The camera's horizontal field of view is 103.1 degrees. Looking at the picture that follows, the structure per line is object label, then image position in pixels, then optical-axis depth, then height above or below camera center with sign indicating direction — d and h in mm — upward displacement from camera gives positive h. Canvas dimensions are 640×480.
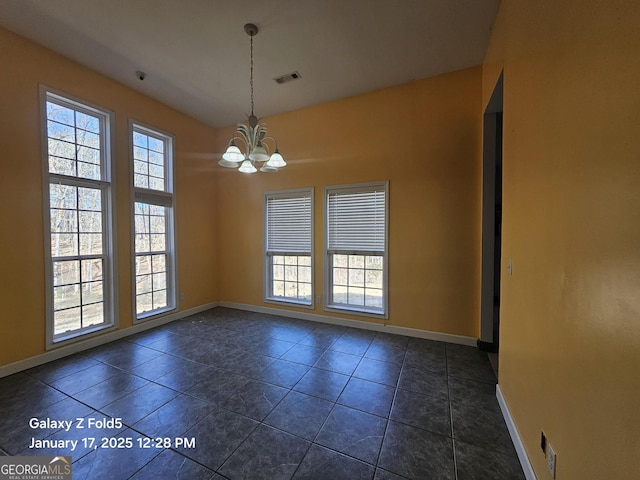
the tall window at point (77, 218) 2896 +223
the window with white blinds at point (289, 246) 4203 -167
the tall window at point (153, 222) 3762 +221
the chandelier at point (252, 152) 2373 +798
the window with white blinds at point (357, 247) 3674 -173
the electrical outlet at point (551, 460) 1180 -1065
